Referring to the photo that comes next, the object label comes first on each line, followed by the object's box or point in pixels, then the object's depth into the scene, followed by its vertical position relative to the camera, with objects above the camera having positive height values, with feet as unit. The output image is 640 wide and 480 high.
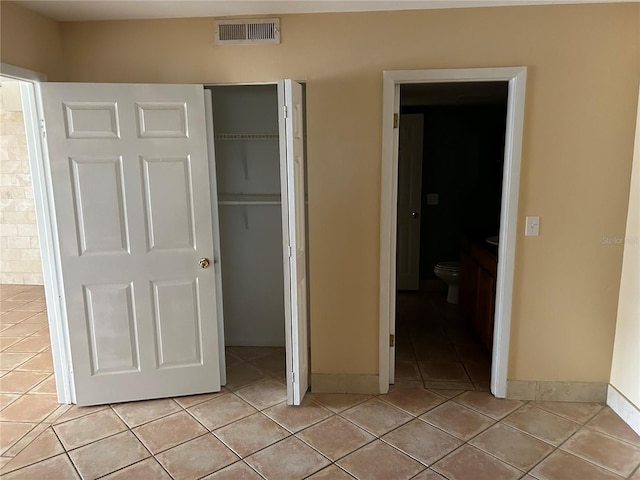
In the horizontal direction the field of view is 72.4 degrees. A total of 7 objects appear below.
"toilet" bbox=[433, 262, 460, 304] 14.69 -3.12
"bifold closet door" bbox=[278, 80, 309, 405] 7.93 -0.98
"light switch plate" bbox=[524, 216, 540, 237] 8.52 -0.90
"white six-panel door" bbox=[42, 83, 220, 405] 8.21 -1.03
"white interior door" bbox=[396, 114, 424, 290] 16.12 -0.69
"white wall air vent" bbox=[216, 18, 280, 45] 8.38 +2.91
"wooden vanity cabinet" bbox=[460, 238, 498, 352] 10.55 -2.81
